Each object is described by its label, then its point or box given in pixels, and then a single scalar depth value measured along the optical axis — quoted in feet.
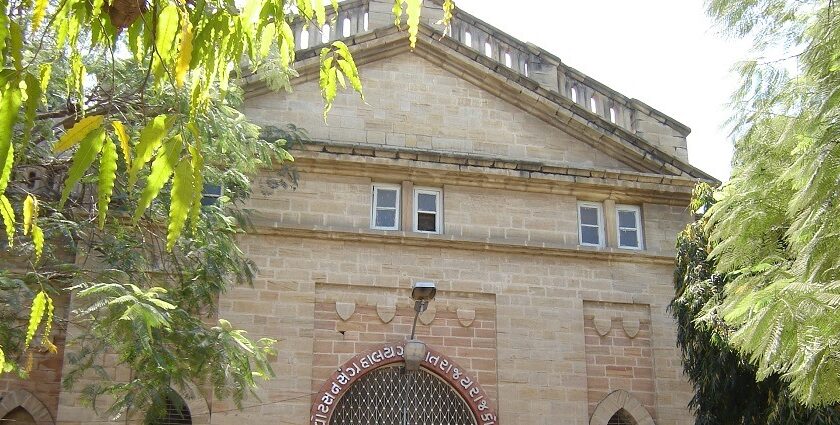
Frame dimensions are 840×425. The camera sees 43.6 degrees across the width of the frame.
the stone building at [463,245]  50.65
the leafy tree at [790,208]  25.54
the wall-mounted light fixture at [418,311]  44.16
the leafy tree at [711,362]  42.30
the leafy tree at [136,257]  35.45
